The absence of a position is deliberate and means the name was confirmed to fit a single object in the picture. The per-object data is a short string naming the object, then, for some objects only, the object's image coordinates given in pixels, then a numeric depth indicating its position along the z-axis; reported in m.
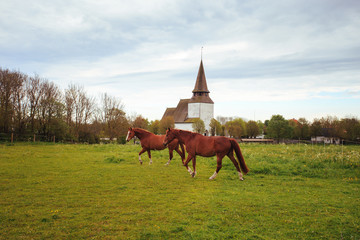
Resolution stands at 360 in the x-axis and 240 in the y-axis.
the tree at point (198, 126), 81.25
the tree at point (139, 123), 72.62
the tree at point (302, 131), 73.81
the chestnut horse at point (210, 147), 10.28
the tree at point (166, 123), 81.50
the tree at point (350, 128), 56.52
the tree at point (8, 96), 34.22
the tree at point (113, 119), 54.97
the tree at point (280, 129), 76.50
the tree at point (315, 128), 70.81
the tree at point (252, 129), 102.31
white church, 86.25
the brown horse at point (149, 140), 14.84
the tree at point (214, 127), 85.38
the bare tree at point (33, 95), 38.31
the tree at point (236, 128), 97.26
